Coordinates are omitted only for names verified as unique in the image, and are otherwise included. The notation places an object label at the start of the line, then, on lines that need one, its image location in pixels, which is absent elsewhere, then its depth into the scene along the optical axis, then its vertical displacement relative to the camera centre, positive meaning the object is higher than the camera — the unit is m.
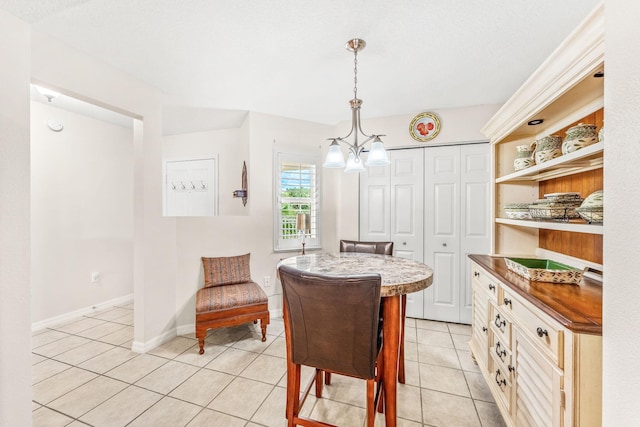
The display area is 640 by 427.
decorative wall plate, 3.05 +1.03
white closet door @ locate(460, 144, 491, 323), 2.92 +0.03
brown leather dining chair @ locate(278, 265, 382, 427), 1.14 -0.55
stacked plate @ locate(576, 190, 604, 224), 1.19 +0.02
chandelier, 1.85 +0.47
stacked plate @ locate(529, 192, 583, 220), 1.45 +0.04
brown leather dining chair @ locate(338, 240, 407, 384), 2.57 -0.36
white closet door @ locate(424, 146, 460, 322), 3.03 -0.22
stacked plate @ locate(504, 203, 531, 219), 1.89 +0.01
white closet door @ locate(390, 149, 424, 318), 3.15 +0.05
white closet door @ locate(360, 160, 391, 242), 3.29 +0.09
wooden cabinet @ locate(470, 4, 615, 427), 0.93 -0.38
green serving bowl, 1.34 -0.34
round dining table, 1.31 -0.39
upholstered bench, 2.33 -0.83
